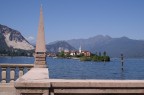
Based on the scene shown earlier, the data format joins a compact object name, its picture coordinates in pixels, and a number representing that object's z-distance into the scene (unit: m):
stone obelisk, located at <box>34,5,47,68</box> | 7.31
